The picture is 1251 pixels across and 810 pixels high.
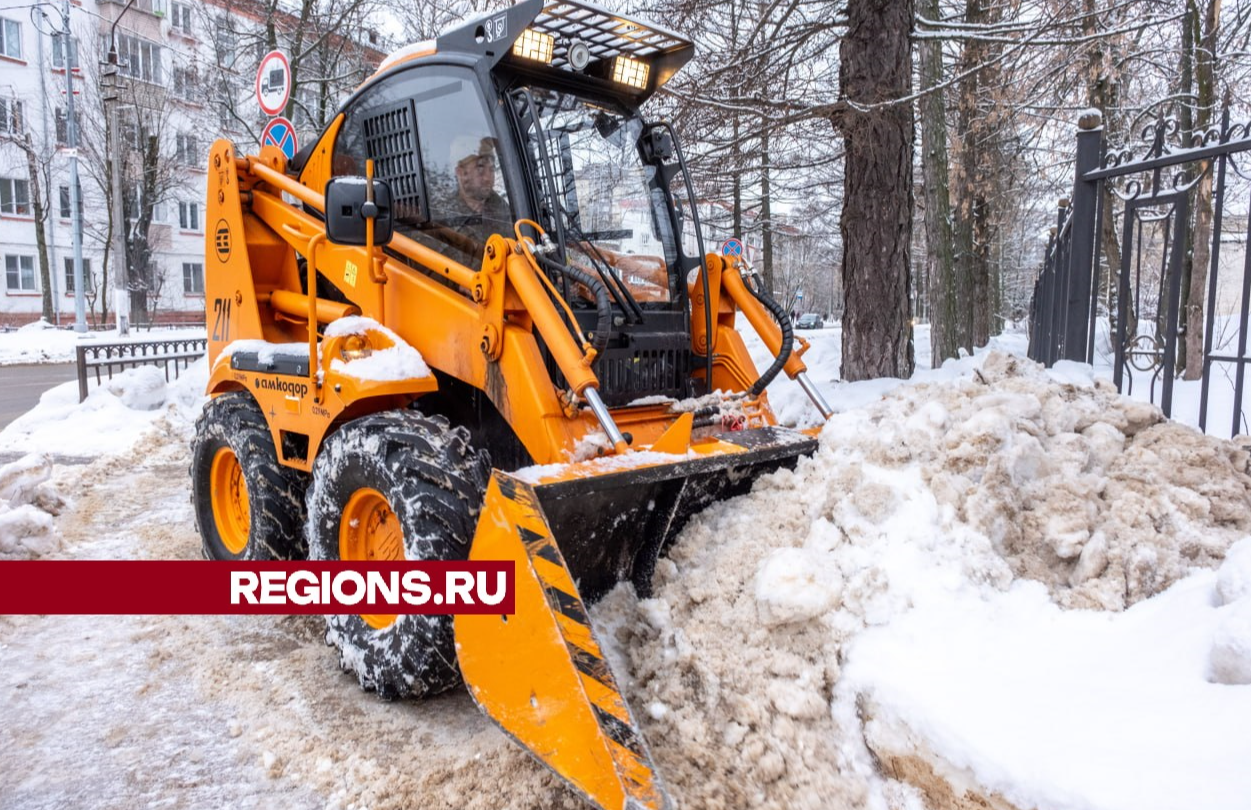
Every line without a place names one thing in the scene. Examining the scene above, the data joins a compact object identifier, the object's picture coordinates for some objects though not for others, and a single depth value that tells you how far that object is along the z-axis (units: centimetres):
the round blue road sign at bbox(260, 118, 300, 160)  784
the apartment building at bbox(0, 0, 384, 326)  2858
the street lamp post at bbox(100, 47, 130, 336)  1834
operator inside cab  392
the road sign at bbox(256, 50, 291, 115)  812
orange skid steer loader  289
